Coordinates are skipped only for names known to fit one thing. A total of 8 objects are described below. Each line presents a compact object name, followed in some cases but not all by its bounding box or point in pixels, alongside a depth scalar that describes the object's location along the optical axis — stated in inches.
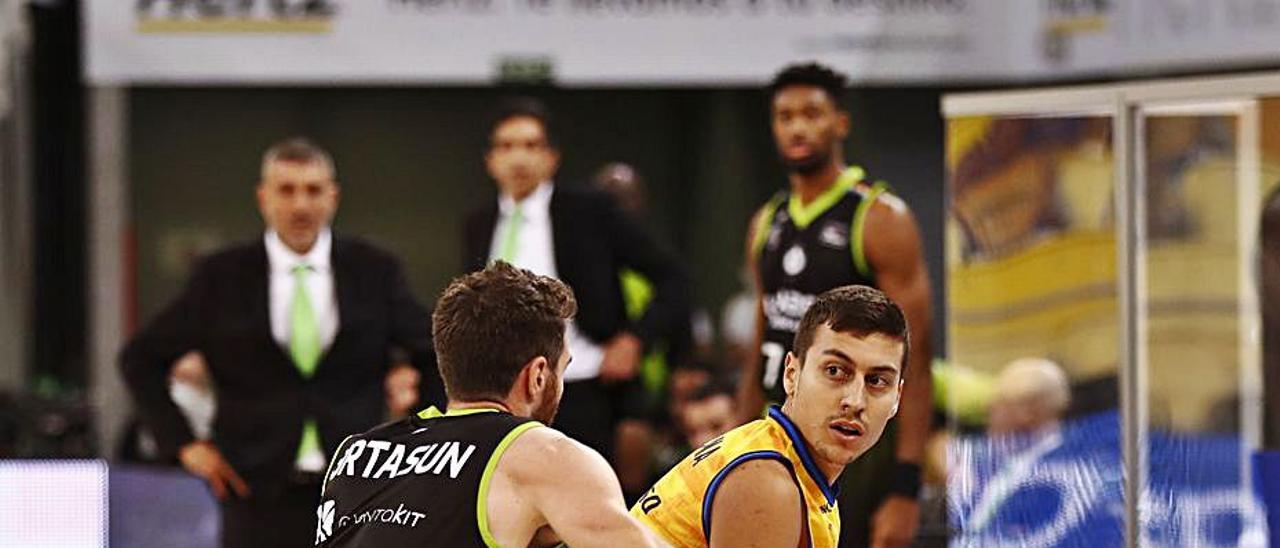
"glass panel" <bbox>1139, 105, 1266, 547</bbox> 475.5
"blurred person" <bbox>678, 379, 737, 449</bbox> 687.7
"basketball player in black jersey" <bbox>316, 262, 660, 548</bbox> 313.3
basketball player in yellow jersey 327.9
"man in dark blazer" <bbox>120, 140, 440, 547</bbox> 589.3
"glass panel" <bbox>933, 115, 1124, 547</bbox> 494.9
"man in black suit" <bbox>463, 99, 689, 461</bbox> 620.7
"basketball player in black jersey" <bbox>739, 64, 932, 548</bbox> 533.0
